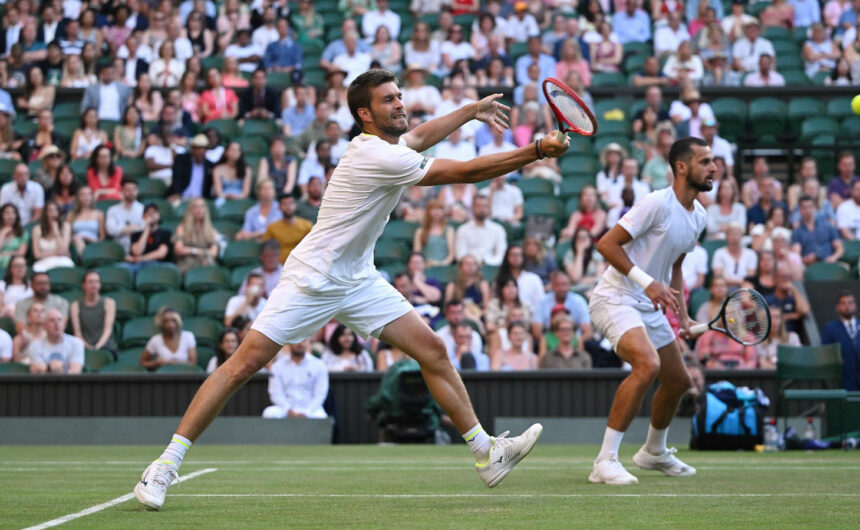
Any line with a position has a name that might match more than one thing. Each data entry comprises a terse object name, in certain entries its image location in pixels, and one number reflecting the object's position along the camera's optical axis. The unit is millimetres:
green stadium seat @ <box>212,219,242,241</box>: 15688
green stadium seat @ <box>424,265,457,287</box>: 14672
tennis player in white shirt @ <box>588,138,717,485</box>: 7504
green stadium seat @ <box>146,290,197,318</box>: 14492
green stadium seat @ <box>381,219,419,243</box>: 15516
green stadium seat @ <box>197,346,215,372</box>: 13883
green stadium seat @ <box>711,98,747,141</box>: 17750
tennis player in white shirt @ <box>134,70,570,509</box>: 6066
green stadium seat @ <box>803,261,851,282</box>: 14859
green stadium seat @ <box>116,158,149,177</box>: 16734
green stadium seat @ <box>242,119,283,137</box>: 17281
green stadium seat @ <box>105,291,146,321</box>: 14578
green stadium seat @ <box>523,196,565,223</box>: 15859
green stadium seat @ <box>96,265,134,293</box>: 14898
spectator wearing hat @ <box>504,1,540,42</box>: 19344
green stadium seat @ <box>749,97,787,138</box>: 17609
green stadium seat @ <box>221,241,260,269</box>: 15219
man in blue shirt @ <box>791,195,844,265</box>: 15266
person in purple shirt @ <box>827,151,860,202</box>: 16172
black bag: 11711
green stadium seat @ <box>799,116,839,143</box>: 17266
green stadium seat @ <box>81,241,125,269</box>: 15227
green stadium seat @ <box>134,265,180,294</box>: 14898
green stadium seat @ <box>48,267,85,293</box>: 14789
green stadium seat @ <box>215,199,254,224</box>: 15930
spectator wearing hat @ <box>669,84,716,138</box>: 16703
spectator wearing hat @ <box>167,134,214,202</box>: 16188
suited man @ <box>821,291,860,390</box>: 13250
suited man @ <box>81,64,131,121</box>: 17500
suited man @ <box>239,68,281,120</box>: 17312
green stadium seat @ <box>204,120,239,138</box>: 17172
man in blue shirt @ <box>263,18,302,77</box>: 18500
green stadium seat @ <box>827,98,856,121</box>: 17609
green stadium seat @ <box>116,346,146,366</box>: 13938
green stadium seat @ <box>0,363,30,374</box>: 13508
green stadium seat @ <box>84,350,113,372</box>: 13867
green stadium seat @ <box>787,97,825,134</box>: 17672
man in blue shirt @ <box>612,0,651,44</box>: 19391
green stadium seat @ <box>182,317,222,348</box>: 14086
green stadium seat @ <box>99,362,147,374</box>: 13641
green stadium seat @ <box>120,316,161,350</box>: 14195
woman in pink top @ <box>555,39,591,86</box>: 17719
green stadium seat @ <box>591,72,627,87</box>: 18312
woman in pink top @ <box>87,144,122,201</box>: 16031
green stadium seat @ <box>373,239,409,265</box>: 15070
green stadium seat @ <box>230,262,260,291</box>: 14844
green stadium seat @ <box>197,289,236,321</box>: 14531
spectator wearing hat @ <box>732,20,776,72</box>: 18641
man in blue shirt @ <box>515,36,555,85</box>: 17953
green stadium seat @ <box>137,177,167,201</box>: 16375
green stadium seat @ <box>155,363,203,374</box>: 13453
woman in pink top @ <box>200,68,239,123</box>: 17406
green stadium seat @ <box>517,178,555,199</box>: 16312
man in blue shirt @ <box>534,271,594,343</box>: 13867
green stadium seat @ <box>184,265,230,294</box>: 14891
